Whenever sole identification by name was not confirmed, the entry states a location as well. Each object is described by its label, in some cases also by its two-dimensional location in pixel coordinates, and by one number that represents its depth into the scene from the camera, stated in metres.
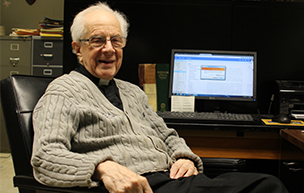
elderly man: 0.88
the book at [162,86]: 2.02
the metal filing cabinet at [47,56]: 3.33
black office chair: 0.89
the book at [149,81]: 1.99
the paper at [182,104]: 1.93
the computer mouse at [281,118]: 1.59
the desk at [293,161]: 1.23
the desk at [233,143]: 1.65
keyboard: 1.57
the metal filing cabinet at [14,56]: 3.37
